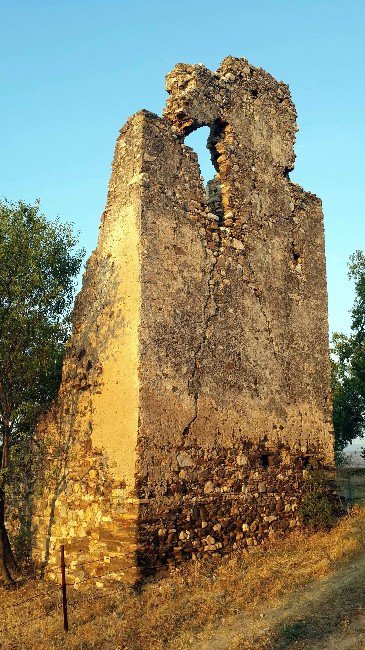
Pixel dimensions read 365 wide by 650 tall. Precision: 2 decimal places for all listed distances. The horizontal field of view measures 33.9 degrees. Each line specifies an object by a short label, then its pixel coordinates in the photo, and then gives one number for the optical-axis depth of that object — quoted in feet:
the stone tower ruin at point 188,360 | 27.61
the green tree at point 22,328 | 30.04
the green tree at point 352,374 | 72.69
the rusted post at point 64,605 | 22.13
